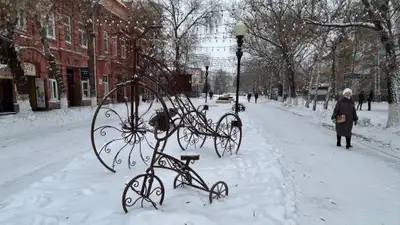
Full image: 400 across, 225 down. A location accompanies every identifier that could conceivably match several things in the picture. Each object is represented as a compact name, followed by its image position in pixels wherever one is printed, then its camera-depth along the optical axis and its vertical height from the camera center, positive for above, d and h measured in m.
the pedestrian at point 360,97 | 24.22 -0.85
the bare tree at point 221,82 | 82.43 +0.66
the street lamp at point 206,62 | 23.88 +1.66
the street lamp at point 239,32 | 10.84 +1.82
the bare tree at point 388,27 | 11.08 +2.14
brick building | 18.25 +1.73
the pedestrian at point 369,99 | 23.58 -1.00
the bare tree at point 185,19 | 27.55 +5.89
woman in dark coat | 8.38 -0.80
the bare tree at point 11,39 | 10.51 +1.76
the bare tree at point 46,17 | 11.86 +2.64
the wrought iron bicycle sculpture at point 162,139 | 4.27 -1.14
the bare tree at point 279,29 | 23.95 +4.60
